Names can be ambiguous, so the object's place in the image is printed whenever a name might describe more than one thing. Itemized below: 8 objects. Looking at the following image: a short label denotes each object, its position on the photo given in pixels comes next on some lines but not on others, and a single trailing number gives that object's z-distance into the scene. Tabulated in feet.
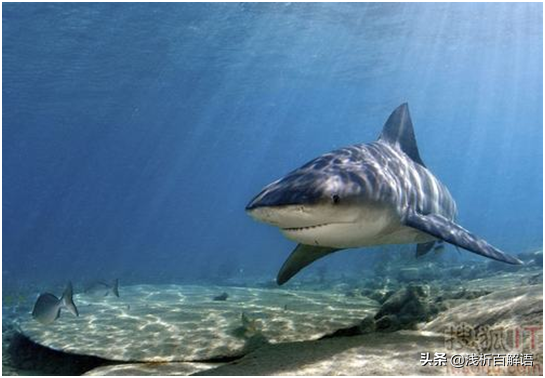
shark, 13.88
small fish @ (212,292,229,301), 31.17
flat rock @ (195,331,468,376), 13.12
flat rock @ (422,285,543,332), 15.55
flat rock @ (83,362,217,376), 15.17
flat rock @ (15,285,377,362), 17.61
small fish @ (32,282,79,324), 21.80
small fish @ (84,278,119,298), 31.21
